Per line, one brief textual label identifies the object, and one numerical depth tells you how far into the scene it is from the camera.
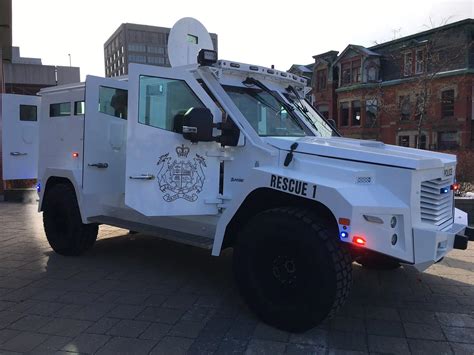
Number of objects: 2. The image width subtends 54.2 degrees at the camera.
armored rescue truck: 3.52
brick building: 21.14
